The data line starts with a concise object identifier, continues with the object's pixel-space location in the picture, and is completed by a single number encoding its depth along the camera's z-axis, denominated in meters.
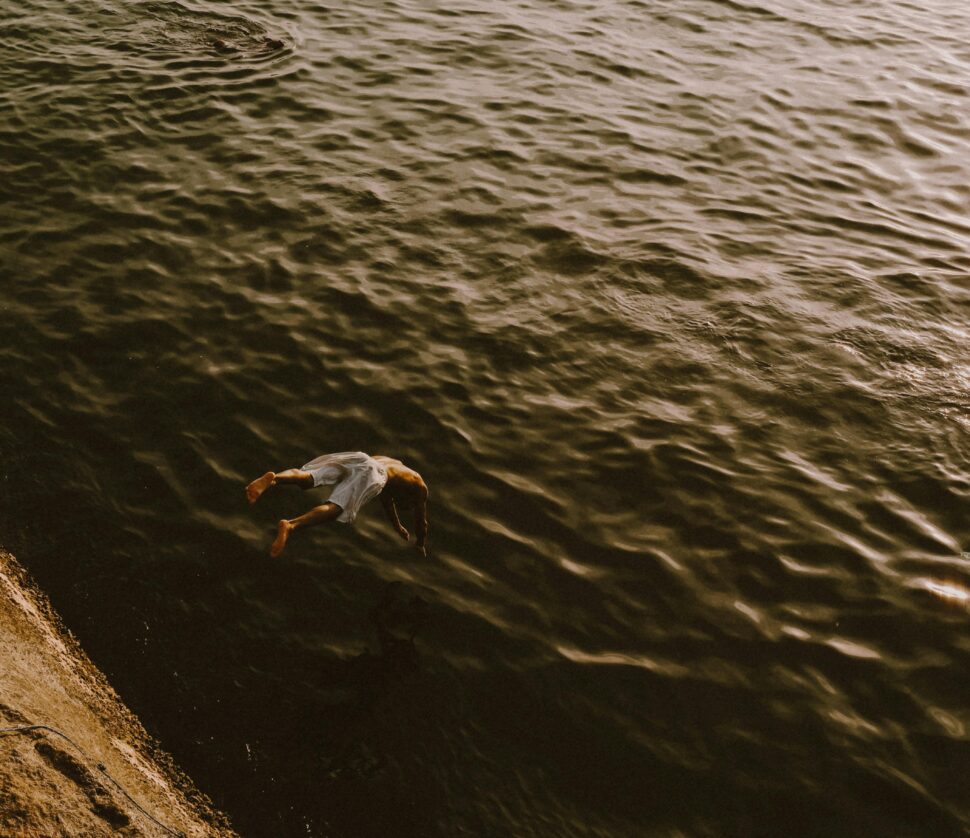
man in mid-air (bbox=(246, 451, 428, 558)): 6.80
